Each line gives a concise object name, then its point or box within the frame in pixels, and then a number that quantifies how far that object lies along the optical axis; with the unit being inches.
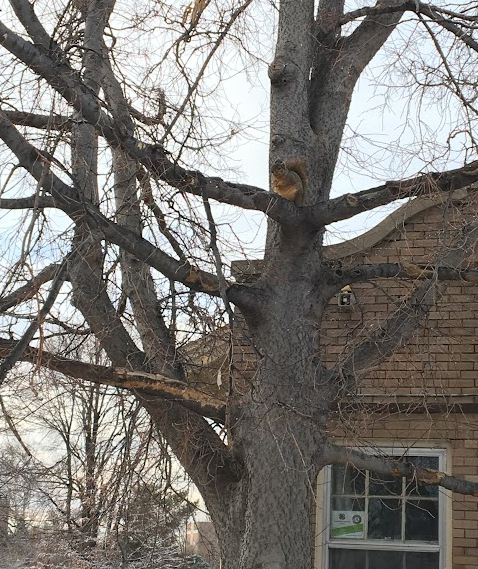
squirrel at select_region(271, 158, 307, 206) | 261.0
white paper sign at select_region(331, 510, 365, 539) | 368.2
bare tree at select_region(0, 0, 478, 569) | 238.7
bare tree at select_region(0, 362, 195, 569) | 277.3
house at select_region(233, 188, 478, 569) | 354.0
